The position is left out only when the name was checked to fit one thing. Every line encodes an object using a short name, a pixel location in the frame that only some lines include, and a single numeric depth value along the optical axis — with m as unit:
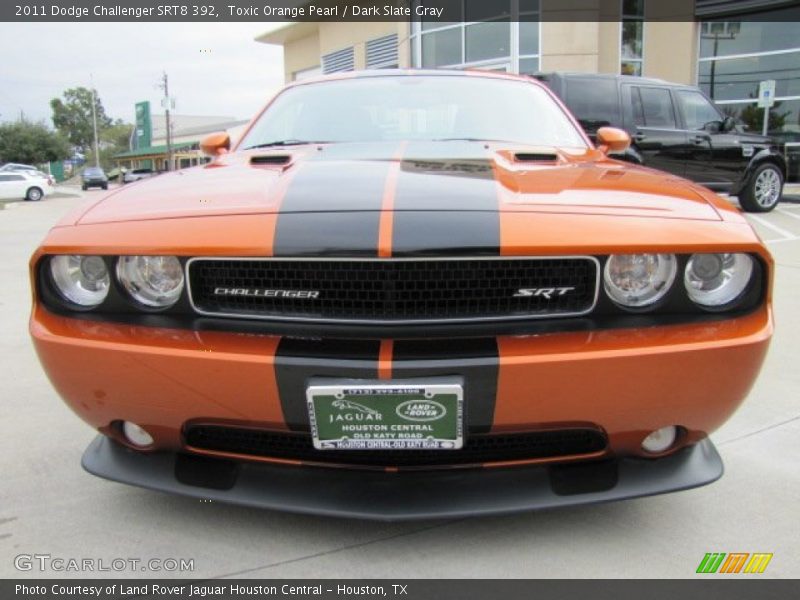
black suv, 8.54
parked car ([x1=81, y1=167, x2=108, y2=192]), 45.72
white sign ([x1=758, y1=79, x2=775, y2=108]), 12.78
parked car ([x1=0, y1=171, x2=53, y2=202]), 26.34
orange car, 1.50
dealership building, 14.90
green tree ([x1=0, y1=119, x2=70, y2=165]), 71.12
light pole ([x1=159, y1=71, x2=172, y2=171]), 57.99
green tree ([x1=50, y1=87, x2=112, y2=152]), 102.25
